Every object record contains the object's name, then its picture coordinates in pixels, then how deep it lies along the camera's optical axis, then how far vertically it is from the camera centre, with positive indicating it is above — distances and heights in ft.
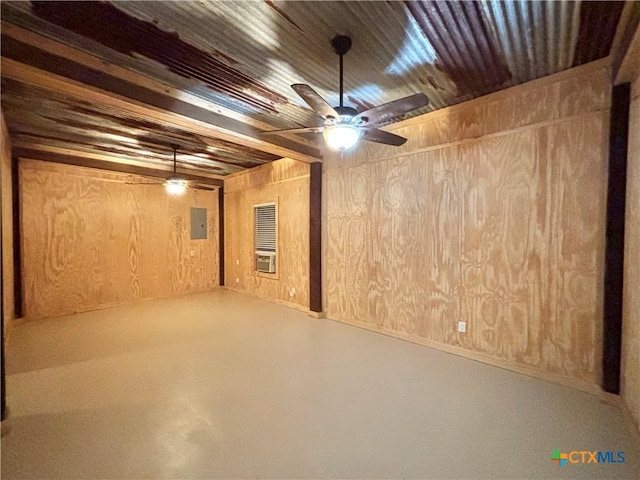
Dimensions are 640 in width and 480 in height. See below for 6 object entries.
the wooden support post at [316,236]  15.05 -0.26
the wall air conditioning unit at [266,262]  18.45 -2.00
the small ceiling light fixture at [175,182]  15.34 +2.73
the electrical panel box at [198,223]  21.29 +0.57
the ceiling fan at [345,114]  6.97 +3.08
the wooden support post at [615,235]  7.41 -0.08
